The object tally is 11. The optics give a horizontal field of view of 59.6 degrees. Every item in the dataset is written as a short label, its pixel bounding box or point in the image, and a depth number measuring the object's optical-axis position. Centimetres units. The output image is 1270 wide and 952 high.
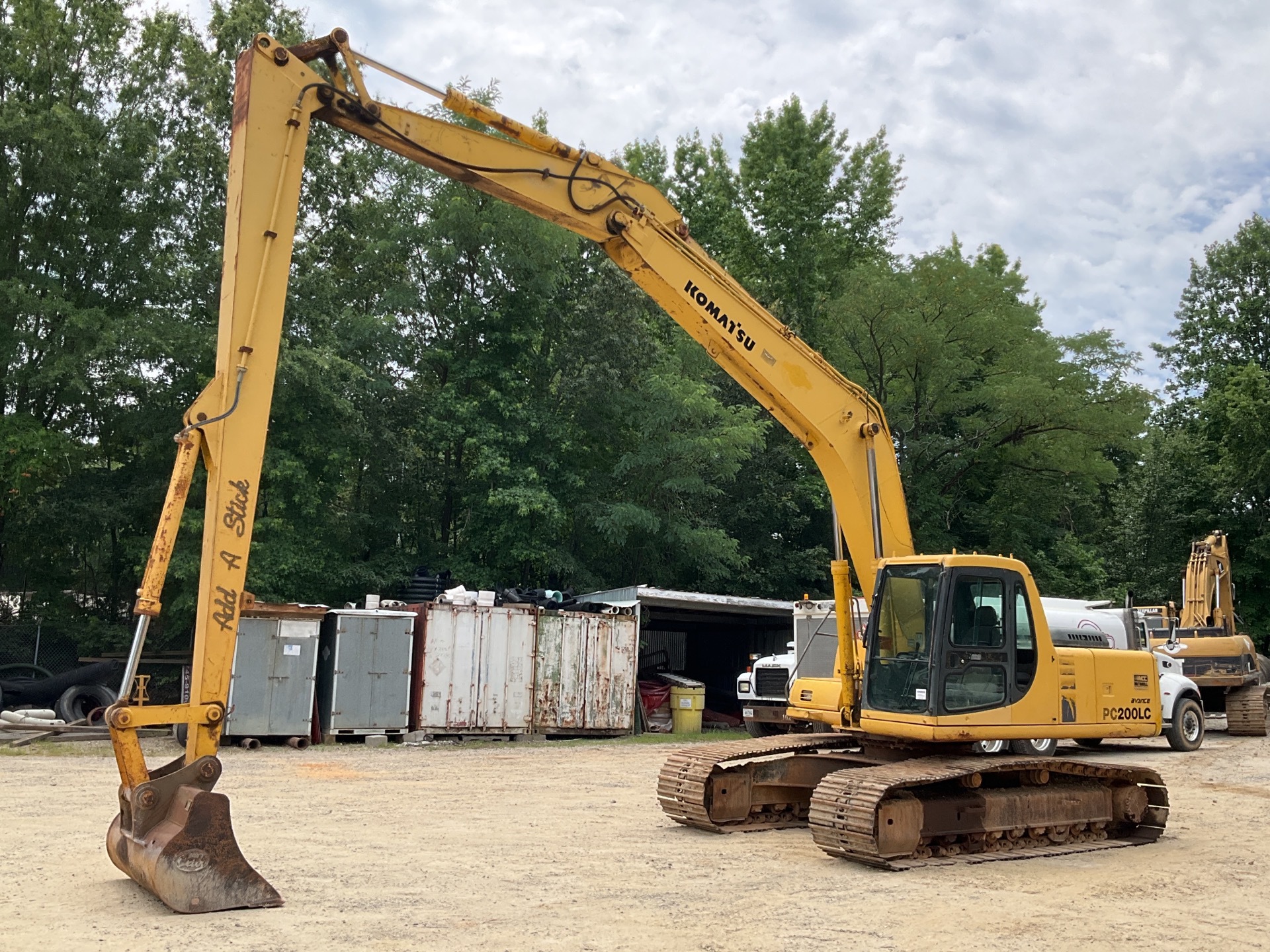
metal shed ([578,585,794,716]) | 2544
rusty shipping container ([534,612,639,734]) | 2041
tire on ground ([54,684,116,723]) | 1900
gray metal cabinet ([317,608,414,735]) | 1822
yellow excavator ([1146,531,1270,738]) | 2170
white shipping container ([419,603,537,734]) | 1908
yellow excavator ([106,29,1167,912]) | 639
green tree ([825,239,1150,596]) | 3052
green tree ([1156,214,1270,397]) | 4359
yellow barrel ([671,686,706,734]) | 2283
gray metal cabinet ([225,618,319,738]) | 1725
